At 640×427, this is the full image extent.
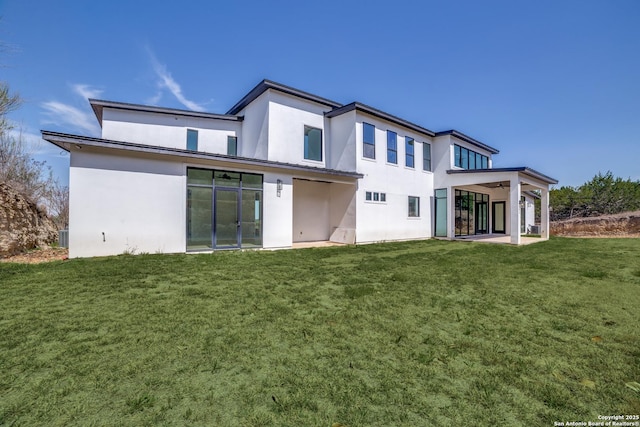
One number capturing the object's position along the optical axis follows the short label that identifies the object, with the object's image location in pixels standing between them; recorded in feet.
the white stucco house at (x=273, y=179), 27.76
